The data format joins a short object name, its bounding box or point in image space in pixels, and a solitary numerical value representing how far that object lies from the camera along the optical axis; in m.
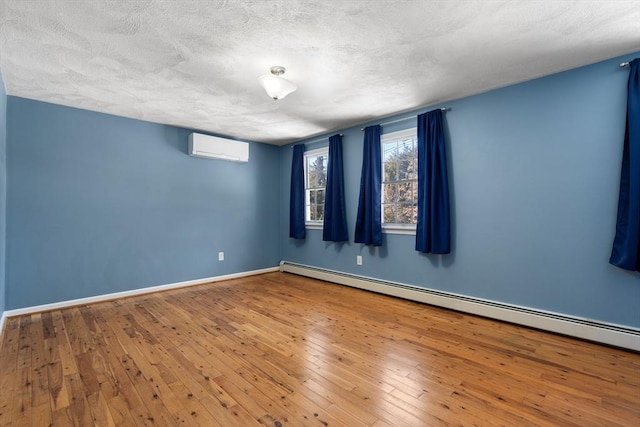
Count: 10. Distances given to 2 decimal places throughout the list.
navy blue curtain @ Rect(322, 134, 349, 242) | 4.43
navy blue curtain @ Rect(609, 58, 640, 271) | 2.23
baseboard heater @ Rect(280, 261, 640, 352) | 2.32
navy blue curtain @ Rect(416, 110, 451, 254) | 3.29
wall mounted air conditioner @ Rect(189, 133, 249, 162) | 4.26
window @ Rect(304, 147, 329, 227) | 5.02
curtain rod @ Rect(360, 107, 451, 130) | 3.34
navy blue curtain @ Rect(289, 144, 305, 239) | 5.12
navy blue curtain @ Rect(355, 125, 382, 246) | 3.95
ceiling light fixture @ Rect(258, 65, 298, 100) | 2.55
